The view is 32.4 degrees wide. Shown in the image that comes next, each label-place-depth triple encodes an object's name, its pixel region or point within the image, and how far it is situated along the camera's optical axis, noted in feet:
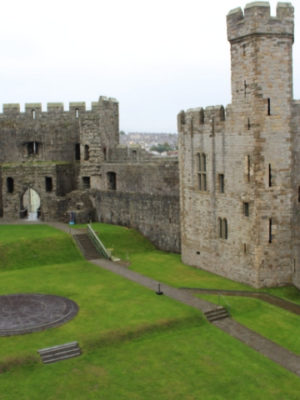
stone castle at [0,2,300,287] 84.79
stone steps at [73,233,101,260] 110.13
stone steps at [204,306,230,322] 74.95
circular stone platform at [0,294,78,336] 68.94
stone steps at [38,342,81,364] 61.36
